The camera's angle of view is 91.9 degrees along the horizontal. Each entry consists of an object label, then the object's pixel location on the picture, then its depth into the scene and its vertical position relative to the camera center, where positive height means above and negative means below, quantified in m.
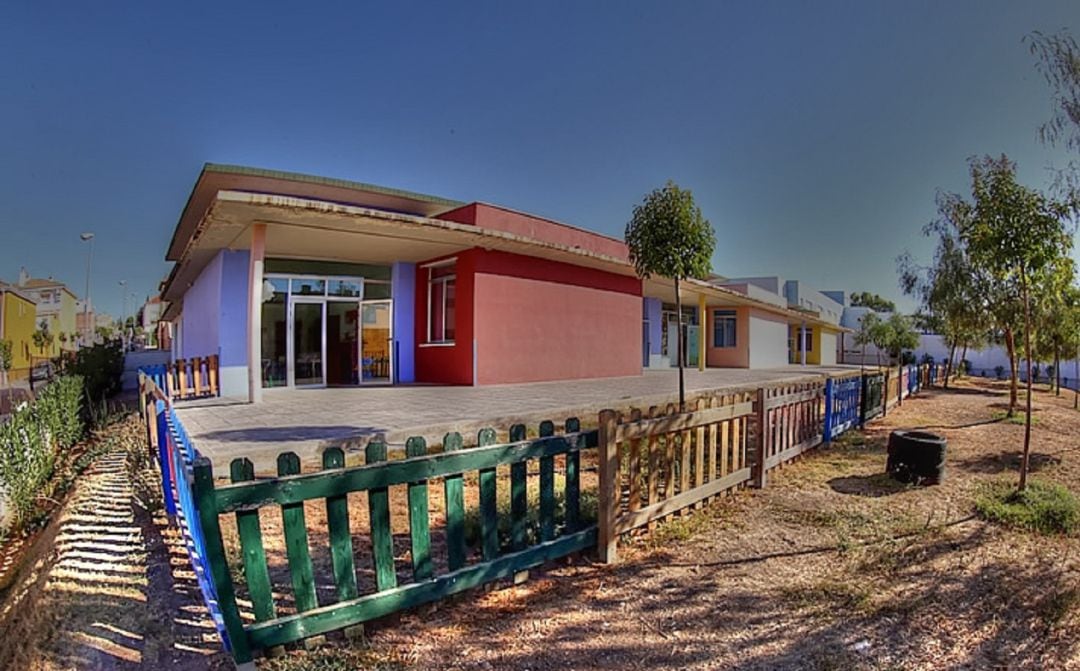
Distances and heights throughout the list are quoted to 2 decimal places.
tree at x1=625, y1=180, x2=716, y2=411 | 7.64 +1.65
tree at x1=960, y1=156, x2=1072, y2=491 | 5.04 +1.14
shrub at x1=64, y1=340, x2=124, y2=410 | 13.37 -0.66
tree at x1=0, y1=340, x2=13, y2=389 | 22.93 -0.72
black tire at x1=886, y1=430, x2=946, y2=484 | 5.23 -1.14
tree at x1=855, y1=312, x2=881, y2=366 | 32.01 +1.07
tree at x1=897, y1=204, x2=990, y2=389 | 12.77 +1.46
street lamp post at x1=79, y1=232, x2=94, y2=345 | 34.36 +1.93
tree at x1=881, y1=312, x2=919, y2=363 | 31.23 +0.67
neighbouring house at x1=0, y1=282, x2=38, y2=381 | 32.31 +1.47
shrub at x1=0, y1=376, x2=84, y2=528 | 5.39 -1.22
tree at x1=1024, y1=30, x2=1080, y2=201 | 4.45 +2.44
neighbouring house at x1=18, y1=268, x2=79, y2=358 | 45.34 +3.62
